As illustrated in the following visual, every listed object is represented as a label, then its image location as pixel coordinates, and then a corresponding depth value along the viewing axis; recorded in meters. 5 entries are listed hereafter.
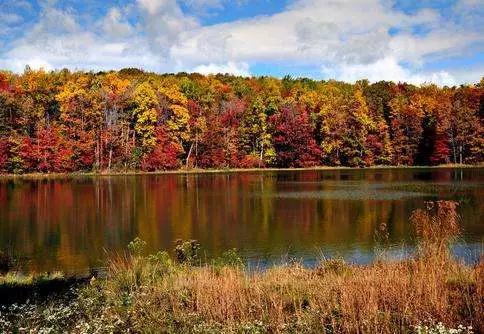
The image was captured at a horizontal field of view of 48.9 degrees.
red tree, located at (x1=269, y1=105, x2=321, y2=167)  81.12
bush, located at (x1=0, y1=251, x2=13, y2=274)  17.43
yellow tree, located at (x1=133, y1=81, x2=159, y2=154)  75.31
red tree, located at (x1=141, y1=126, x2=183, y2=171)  74.75
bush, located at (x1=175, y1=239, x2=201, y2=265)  15.75
